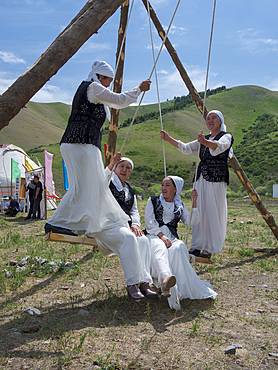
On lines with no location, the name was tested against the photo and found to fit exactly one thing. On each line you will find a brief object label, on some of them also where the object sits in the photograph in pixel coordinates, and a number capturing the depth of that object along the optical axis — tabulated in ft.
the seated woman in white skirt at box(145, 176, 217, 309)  12.34
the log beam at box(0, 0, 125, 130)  9.53
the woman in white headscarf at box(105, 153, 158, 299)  13.18
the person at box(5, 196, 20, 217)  46.57
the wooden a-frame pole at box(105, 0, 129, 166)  19.67
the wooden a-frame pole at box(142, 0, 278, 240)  20.52
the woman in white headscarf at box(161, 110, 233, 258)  17.04
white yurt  50.68
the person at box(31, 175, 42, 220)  43.04
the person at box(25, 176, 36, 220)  43.88
